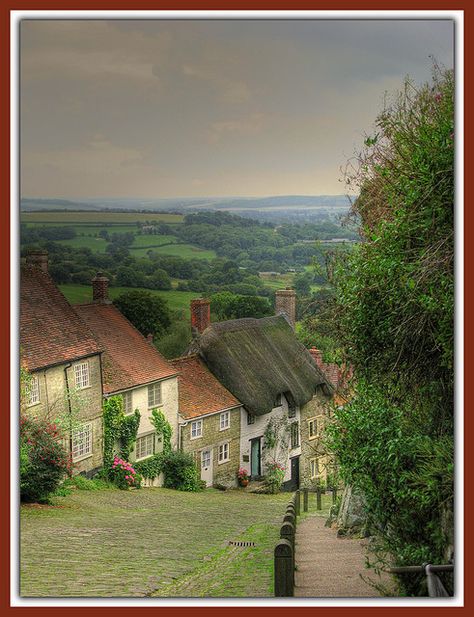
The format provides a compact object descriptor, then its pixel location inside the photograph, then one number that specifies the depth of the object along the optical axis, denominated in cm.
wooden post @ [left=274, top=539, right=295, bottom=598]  854
